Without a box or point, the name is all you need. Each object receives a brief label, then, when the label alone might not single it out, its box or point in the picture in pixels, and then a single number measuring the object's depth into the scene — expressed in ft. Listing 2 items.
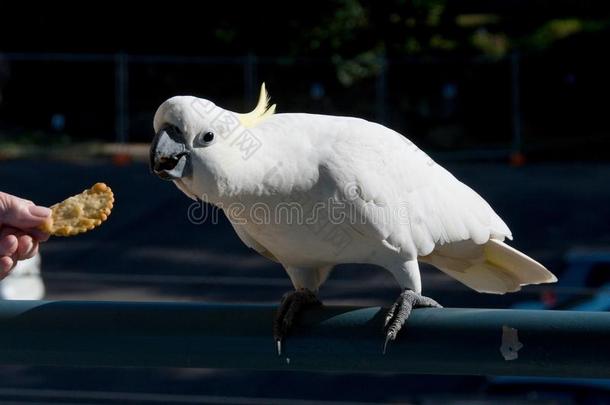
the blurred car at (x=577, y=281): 41.34
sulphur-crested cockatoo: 14.68
